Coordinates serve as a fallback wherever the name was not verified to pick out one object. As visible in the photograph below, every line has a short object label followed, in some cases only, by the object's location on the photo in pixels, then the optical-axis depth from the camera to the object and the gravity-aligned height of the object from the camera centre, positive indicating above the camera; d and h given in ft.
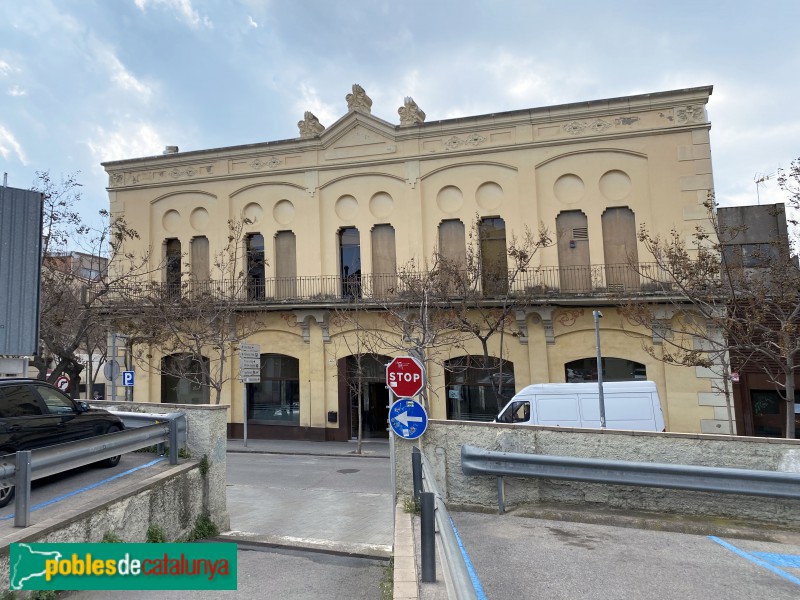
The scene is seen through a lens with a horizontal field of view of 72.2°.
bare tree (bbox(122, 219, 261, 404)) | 64.39 +7.05
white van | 48.03 -3.89
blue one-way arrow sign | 23.66 -2.13
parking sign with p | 68.90 +0.19
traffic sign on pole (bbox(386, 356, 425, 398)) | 25.30 -0.31
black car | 21.89 -1.57
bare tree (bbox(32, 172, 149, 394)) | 47.78 +7.54
